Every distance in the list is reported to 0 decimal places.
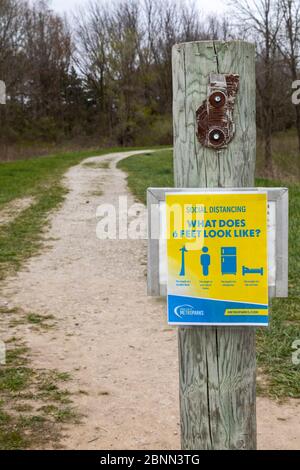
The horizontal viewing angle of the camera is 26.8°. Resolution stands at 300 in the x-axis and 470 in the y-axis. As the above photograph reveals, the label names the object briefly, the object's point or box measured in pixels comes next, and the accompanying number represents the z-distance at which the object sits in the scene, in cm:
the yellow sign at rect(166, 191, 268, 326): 214
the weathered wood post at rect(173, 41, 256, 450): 214
